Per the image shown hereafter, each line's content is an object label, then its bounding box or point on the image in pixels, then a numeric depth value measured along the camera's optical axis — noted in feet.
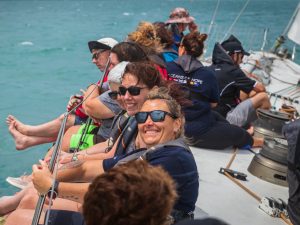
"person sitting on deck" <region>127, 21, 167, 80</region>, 13.66
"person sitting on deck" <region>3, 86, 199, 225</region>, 6.66
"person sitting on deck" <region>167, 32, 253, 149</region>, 12.25
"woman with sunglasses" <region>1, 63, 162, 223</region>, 8.20
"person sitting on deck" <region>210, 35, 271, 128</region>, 15.25
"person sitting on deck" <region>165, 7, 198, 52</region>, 20.51
